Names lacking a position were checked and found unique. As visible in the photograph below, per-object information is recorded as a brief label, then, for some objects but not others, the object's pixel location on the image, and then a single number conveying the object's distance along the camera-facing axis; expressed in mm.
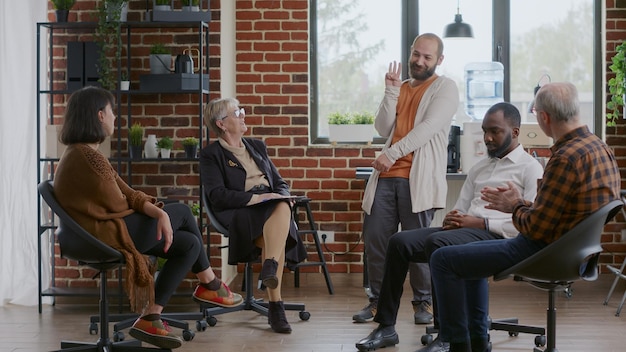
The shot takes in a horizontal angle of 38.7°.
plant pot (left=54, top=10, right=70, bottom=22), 5270
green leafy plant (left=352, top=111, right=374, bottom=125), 6137
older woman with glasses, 4617
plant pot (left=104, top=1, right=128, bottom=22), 5184
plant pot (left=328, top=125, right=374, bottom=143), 6129
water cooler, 6250
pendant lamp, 6051
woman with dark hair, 3713
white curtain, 5270
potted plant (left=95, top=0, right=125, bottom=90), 5188
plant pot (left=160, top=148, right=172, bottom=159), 5320
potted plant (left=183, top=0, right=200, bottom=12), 5227
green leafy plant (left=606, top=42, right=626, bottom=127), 5711
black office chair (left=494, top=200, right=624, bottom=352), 3150
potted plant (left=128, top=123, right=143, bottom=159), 5258
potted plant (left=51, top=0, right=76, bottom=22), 5270
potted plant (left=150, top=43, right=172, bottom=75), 5273
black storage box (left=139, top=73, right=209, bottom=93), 5195
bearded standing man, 4582
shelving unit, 5215
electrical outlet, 6242
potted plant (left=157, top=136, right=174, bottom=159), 5297
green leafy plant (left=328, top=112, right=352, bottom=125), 6141
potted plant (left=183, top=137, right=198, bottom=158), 5262
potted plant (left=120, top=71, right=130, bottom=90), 5270
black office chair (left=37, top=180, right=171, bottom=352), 3660
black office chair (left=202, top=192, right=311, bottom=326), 4736
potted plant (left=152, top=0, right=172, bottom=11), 5219
